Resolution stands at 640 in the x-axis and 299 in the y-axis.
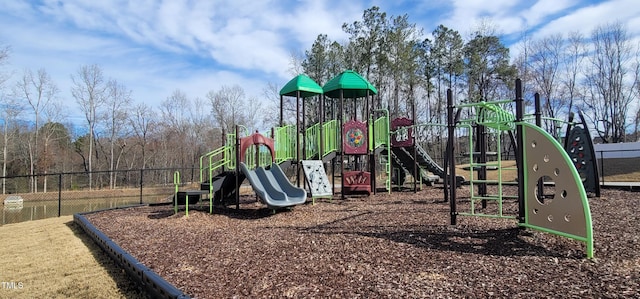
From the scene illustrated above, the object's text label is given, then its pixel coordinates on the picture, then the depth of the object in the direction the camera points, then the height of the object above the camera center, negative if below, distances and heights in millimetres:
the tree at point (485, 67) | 35031 +8715
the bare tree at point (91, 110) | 38594 +5726
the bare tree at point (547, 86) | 36469 +7092
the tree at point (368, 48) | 35062 +10658
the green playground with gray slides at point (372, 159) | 4848 +91
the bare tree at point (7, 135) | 34156 +2982
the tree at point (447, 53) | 36625 +10532
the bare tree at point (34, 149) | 36656 +1835
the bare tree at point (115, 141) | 40625 +2819
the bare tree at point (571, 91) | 36125 +6534
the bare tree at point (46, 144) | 38688 +2340
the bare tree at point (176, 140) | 46062 +3050
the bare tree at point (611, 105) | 34562 +5042
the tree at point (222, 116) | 43406 +5529
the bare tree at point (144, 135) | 42922 +3532
